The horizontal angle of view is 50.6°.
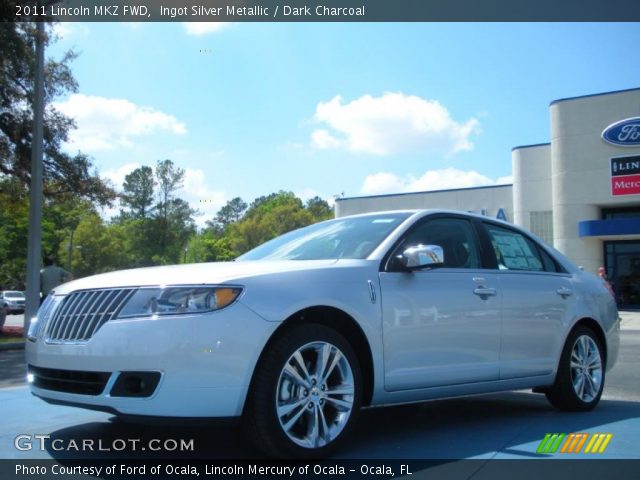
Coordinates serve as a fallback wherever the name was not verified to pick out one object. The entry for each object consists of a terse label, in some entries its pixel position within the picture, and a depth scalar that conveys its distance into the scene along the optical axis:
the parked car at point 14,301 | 40.91
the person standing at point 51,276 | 12.27
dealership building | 27.47
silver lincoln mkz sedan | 3.48
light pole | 14.88
